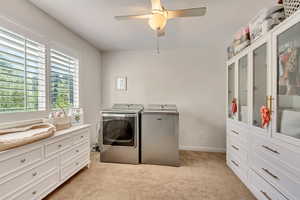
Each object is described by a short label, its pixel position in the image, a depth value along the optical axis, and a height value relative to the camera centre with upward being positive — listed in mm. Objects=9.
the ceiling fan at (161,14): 1495 +890
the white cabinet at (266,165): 1298 -696
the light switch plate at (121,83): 3869 +441
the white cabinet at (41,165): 1330 -709
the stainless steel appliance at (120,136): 2787 -662
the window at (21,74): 1721 +338
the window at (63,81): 2441 +344
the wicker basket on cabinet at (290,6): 1297 +841
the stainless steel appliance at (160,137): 2693 -672
